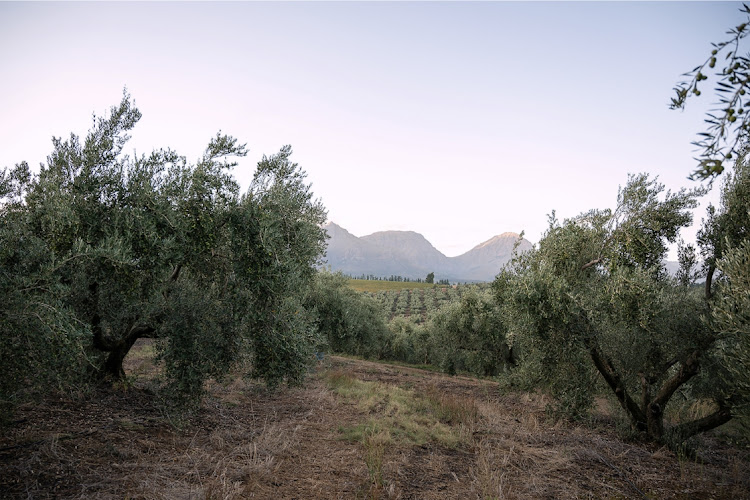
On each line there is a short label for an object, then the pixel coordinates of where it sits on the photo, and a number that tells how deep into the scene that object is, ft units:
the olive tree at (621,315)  35.47
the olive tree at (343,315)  112.27
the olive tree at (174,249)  27.50
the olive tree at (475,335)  97.04
